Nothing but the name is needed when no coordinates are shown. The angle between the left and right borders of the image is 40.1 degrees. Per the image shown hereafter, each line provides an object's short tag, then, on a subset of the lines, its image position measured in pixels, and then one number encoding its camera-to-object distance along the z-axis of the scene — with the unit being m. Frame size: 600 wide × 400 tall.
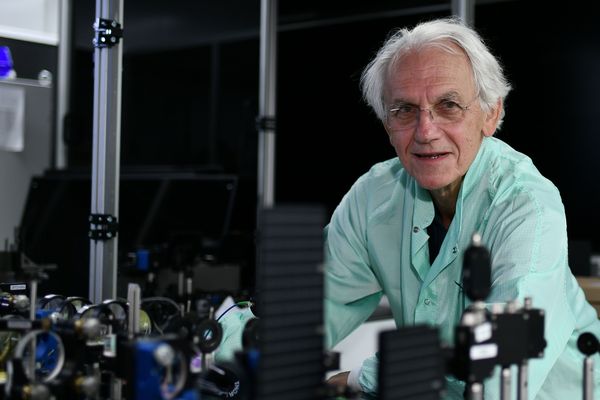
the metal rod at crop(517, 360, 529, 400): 1.07
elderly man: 1.42
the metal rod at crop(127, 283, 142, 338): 1.29
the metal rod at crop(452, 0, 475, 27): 2.71
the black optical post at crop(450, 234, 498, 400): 0.98
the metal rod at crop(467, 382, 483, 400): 0.99
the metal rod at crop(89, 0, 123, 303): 2.14
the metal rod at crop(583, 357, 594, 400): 1.20
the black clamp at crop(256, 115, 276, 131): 3.01
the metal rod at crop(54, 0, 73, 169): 3.31
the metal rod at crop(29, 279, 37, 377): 1.10
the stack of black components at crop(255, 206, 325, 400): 0.83
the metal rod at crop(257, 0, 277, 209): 3.00
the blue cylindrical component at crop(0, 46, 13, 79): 2.98
